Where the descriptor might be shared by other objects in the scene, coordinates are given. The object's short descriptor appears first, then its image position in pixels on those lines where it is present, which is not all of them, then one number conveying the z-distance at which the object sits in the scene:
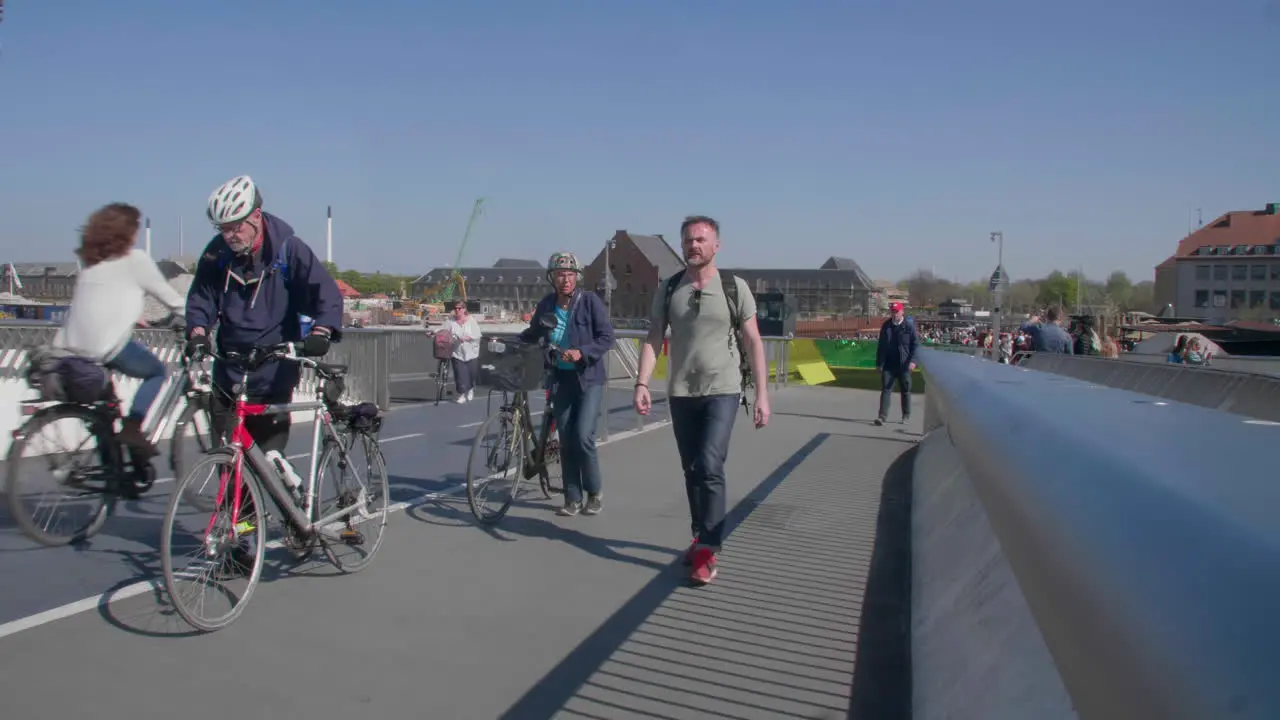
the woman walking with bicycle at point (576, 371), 7.13
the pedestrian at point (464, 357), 17.44
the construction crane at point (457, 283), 131.00
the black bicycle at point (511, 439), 6.80
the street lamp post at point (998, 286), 40.79
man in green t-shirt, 5.45
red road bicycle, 4.36
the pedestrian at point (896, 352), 15.26
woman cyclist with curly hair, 5.84
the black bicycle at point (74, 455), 5.47
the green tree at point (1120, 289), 119.25
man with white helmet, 5.00
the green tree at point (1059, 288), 136.75
